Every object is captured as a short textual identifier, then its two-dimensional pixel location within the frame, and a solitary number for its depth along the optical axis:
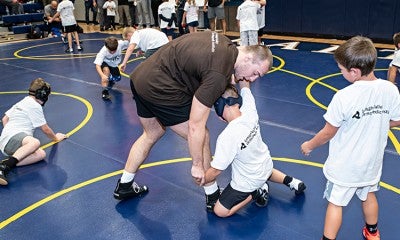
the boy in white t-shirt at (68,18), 12.12
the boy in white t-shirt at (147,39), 6.98
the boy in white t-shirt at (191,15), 12.66
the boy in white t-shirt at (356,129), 2.60
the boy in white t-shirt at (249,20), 10.13
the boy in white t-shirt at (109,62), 6.96
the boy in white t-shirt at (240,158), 3.22
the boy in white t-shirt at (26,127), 4.71
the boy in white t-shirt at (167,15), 12.17
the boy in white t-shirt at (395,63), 6.13
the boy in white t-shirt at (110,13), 16.83
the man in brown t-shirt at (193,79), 2.87
